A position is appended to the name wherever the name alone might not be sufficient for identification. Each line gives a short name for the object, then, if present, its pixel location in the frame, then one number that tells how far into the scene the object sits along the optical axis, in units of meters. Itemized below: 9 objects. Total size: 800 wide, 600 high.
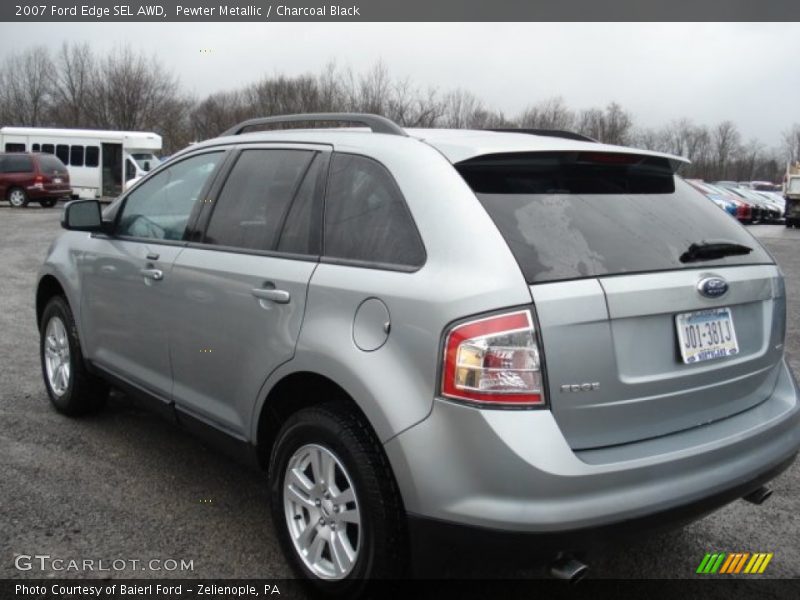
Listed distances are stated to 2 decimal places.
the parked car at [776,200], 34.09
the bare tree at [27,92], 51.91
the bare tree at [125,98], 48.41
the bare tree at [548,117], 52.94
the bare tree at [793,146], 91.44
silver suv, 2.28
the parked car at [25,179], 25.50
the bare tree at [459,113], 42.40
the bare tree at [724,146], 91.75
